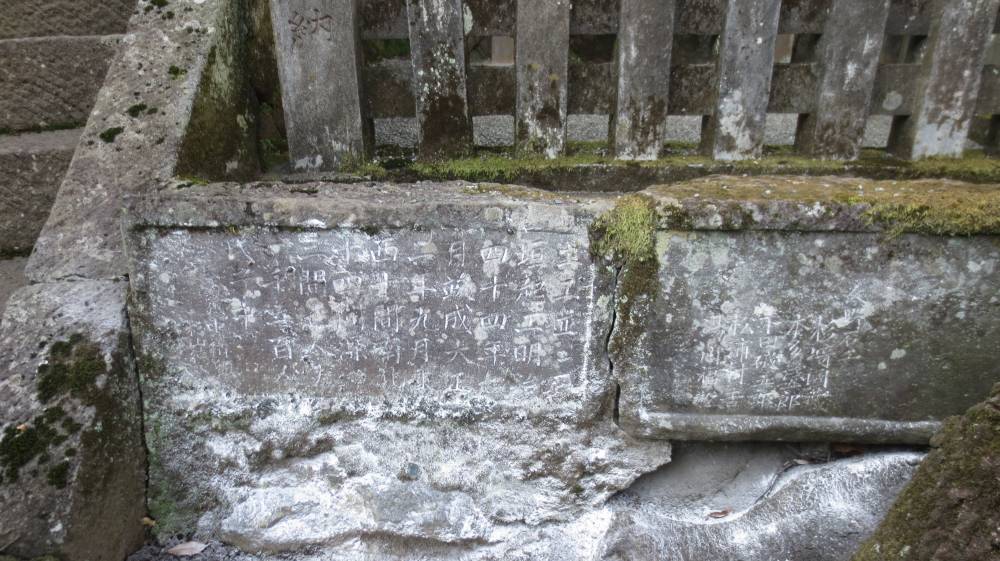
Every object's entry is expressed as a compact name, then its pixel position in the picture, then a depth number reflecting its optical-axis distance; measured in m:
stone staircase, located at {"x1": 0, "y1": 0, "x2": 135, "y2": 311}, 3.08
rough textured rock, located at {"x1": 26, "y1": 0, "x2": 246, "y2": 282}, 2.45
